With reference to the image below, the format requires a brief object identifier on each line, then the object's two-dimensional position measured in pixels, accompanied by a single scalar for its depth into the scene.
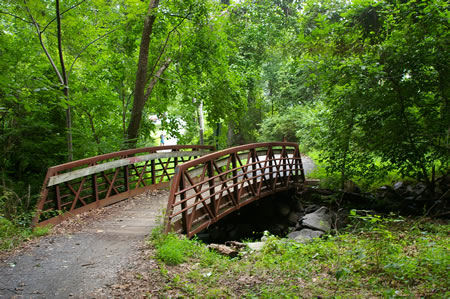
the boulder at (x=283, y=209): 11.30
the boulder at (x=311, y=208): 10.90
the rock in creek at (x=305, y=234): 8.49
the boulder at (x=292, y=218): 10.70
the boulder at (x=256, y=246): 6.22
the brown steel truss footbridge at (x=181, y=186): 6.51
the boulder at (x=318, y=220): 9.11
